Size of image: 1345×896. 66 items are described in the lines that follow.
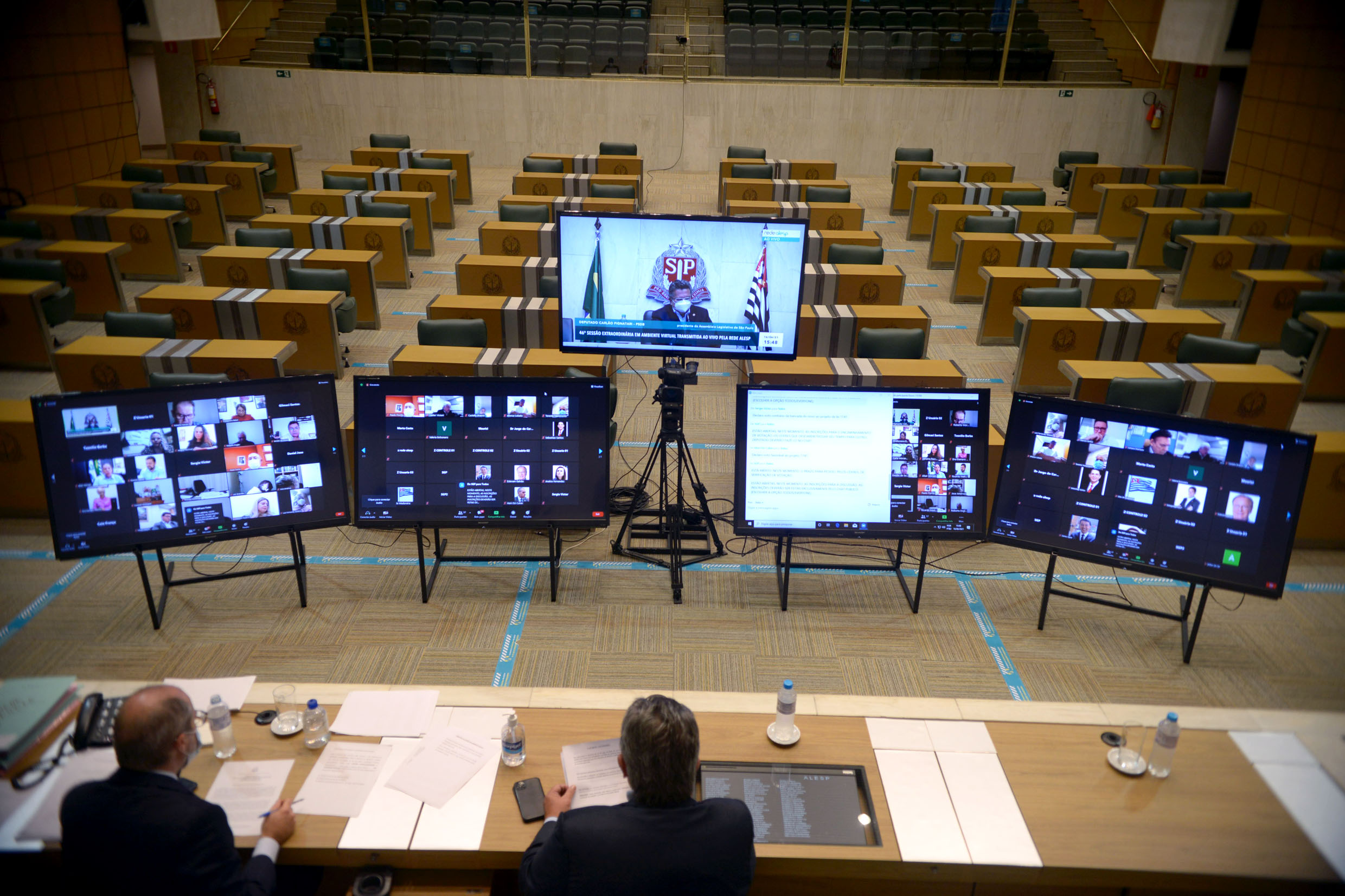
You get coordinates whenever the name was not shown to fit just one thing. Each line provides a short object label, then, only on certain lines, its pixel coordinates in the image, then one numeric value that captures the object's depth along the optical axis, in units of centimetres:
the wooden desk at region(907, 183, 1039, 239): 1236
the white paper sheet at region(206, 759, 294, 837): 277
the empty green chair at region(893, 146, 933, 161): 1449
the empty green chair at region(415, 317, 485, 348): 673
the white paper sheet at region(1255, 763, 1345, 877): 198
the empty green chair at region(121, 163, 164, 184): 1184
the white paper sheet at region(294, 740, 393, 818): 281
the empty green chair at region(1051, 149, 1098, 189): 1440
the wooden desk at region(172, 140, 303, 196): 1377
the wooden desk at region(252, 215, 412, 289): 966
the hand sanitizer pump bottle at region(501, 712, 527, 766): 295
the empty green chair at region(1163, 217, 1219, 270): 998
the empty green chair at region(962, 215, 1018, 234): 1062
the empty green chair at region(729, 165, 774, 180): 1328
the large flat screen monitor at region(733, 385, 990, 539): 433
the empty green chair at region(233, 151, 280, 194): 1338
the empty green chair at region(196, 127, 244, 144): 1432
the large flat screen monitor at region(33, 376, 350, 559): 398
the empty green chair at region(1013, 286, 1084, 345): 812
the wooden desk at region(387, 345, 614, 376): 587
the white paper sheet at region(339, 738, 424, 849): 270
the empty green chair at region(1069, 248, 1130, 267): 916
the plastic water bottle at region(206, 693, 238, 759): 296
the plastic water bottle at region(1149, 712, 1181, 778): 292
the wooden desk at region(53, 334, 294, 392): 625
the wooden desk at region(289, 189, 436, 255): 1082
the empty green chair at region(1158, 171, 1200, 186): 1301
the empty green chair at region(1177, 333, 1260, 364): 668
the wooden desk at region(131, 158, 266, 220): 1240
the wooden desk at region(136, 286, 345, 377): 751
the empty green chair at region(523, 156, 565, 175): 1348
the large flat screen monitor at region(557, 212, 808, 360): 437
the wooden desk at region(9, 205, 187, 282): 941
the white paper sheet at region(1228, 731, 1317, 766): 249
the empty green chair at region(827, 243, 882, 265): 903
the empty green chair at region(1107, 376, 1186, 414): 608
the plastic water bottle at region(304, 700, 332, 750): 304
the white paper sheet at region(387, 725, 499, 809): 288
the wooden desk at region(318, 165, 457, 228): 1215
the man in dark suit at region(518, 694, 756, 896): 231
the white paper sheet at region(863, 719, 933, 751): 313
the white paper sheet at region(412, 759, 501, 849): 271
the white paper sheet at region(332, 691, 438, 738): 314
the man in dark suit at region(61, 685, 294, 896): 229
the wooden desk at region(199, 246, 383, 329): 846
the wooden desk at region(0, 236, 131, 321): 830
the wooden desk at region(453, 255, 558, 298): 855
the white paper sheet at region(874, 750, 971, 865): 271
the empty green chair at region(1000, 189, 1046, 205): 1208
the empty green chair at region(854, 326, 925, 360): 693
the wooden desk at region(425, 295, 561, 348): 748
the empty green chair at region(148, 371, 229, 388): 537
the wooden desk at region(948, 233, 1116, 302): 966
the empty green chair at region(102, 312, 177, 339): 676
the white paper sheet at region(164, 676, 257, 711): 320
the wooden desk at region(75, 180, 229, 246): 1095
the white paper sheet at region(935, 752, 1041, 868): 271
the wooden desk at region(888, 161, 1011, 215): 1379
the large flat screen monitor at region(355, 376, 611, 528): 443
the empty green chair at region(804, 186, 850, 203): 1199
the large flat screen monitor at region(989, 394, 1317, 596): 388
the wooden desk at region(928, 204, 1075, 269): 1099
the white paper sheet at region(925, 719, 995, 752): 311
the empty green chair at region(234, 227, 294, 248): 901
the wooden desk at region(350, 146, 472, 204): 1366
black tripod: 475
